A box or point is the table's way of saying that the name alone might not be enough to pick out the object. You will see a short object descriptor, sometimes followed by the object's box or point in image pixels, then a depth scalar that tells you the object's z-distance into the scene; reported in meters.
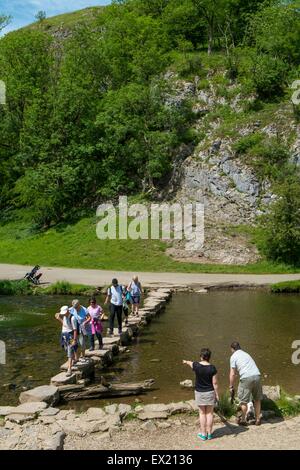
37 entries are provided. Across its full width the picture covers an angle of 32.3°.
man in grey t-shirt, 12.66
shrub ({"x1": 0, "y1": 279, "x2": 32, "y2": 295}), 34.47
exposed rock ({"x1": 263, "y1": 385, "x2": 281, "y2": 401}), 13.90
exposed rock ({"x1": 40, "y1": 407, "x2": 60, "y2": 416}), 13.00
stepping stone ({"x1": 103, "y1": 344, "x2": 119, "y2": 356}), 19.41
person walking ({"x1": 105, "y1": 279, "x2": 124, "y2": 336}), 21.05
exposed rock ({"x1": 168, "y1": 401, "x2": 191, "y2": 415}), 13.28
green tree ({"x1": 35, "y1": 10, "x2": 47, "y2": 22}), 113.00
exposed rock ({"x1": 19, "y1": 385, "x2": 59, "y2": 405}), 14.15
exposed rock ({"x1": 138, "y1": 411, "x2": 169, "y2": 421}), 12.84
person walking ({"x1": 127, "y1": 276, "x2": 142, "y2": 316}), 25.22
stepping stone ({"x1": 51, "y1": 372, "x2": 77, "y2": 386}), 15.66
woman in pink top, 18.45
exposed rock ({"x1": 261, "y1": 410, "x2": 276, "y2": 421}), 13.13
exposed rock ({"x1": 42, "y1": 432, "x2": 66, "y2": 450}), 10.76
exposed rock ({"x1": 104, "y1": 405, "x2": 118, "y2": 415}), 12.99
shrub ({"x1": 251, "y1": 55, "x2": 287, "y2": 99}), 58.72
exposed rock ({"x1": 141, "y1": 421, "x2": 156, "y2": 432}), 12.24
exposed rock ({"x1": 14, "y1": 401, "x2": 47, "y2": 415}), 13.08
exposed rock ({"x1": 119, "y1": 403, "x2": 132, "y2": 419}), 12.94
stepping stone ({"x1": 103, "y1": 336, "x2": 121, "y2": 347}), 20.00
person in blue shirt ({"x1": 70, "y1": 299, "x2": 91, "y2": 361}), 17.58
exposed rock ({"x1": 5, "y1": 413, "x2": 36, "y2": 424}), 12.70
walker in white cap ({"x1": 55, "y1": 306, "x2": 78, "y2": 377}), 16.89
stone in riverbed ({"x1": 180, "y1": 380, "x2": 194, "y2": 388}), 15.79
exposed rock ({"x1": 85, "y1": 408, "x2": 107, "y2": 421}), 12.61
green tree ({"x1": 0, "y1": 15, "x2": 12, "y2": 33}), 48.83
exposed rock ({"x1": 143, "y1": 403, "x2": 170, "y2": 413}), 13.22
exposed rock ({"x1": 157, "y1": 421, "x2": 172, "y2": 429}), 12.37
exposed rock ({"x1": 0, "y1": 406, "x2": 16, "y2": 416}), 13.10
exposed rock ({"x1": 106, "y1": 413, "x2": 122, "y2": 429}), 12.27
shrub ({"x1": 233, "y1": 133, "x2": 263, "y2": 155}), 52.28
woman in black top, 11.79
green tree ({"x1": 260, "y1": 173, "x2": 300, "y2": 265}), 40.25
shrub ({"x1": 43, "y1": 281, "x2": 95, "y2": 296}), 33.66
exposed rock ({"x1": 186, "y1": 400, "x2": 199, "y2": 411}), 13.39
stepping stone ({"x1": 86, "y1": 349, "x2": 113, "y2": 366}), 18.44
